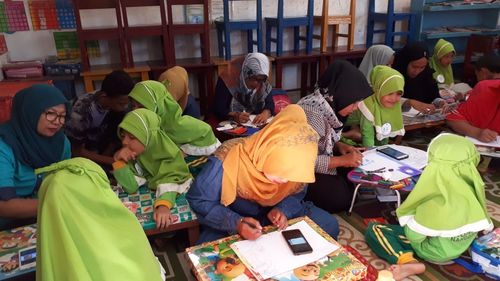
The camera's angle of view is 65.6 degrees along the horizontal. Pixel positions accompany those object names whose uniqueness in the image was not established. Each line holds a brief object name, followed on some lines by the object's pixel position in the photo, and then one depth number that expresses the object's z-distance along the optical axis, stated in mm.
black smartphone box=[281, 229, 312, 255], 1477
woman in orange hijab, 1635
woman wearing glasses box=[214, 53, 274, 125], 3434
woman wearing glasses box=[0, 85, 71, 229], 1826
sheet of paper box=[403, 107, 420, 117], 3622
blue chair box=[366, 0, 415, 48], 4781
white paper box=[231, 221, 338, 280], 1396
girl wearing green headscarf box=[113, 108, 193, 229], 2078
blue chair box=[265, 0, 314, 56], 4375
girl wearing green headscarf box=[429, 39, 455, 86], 4254
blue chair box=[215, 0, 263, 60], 4117
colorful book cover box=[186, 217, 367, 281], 1366
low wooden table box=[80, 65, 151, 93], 3670
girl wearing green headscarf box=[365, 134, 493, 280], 1815
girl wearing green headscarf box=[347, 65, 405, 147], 2996
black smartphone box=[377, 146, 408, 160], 2473
